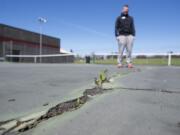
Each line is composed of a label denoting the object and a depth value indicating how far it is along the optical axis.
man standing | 4.77
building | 19.04
